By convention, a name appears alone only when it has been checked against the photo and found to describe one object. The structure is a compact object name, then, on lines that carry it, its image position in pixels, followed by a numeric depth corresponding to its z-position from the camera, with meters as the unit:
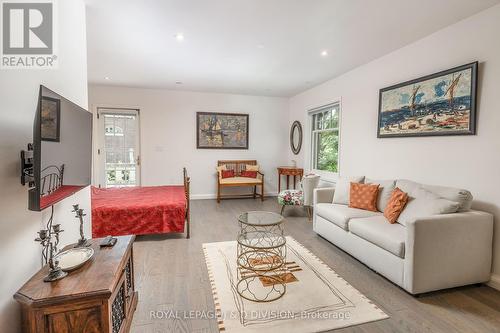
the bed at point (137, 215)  3.26
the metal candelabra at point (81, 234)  1.69
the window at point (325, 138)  4.97
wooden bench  5.74
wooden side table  5.95
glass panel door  5.66
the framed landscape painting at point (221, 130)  6.11
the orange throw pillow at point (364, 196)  3.21
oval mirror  6.15
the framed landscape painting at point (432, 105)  2.54
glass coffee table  2.21
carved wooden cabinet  1.18
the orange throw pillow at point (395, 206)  2.73
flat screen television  1.22
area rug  1.84
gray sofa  2.14
